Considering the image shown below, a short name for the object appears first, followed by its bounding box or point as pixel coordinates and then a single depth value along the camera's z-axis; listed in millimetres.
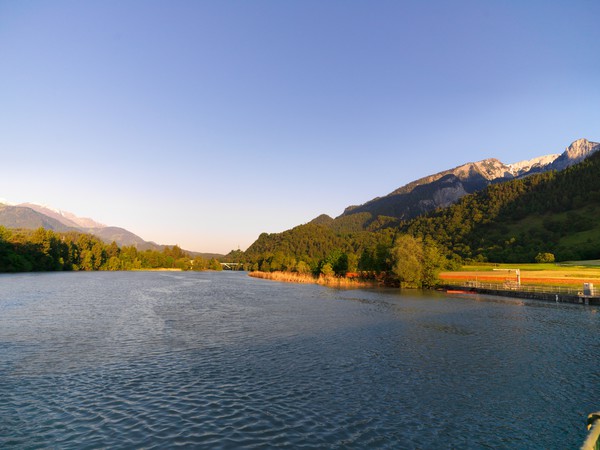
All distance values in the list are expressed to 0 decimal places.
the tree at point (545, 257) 131875
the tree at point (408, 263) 107250
